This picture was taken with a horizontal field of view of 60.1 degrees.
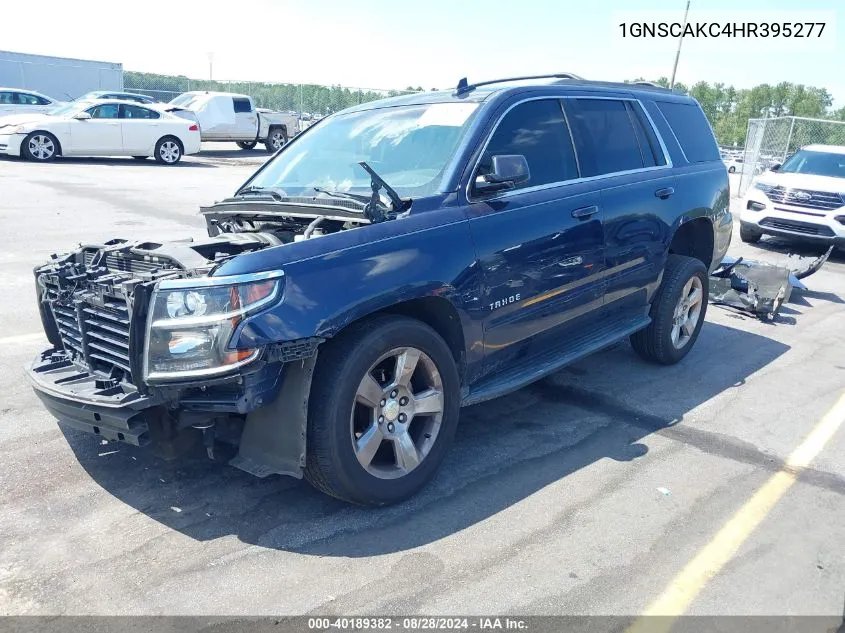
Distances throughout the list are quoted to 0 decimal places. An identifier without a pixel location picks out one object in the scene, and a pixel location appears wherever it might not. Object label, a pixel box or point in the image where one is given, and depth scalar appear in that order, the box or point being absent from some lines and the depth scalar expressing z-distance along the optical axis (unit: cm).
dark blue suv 311
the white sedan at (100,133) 1806
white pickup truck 2541
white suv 1123
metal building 3241
